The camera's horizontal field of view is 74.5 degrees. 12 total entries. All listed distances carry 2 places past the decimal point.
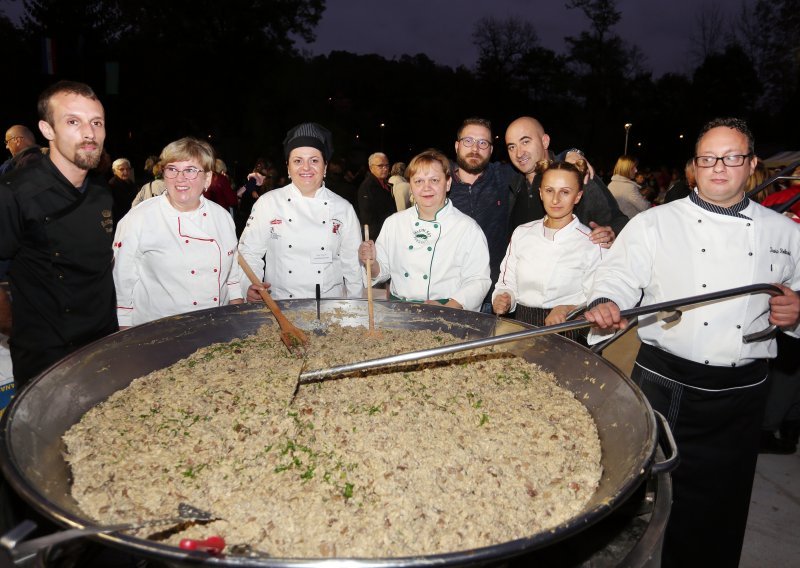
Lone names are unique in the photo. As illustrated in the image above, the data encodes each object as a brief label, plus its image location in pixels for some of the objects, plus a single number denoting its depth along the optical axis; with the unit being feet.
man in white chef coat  7.26
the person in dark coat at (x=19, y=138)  17.66
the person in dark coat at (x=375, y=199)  25.99
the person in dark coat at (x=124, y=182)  21.01
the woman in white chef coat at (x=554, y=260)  9.75
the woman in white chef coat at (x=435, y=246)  10.20
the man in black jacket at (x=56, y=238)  7.64
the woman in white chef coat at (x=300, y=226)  10.78
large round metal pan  3.77
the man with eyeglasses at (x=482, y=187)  12.22
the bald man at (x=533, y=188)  11.78
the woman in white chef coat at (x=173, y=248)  9.01
